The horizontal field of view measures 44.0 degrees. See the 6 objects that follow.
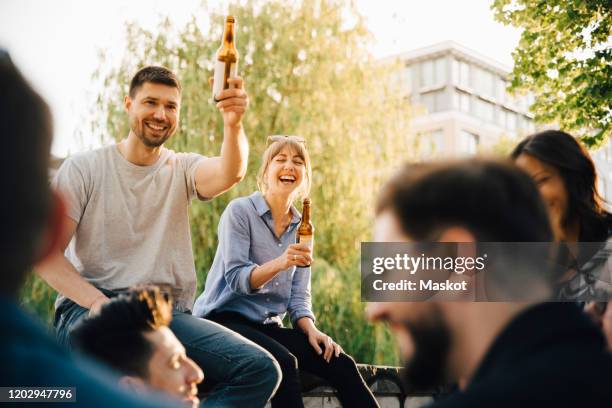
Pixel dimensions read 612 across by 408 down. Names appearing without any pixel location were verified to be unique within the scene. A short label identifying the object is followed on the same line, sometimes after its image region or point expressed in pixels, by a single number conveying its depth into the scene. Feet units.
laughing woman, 11.62
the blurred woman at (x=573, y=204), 9.27
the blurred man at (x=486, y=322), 3.42
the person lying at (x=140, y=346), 6.33
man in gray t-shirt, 10.16
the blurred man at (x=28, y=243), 2.18
